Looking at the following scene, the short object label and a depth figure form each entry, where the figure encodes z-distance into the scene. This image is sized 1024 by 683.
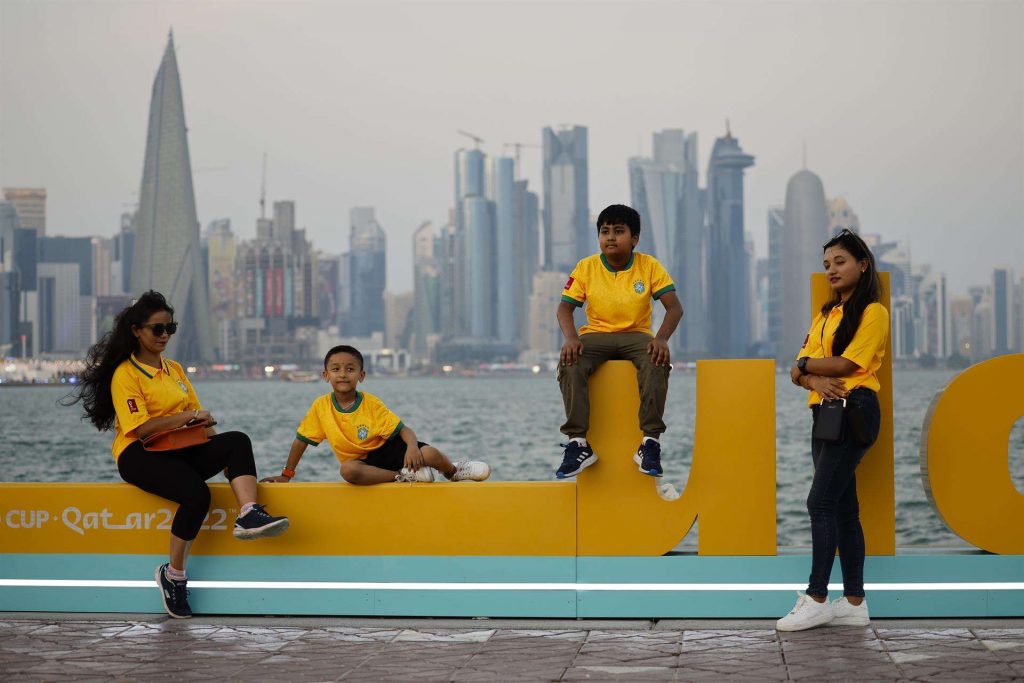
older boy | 6.55
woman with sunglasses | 6.72
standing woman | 6.16
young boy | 6.90
